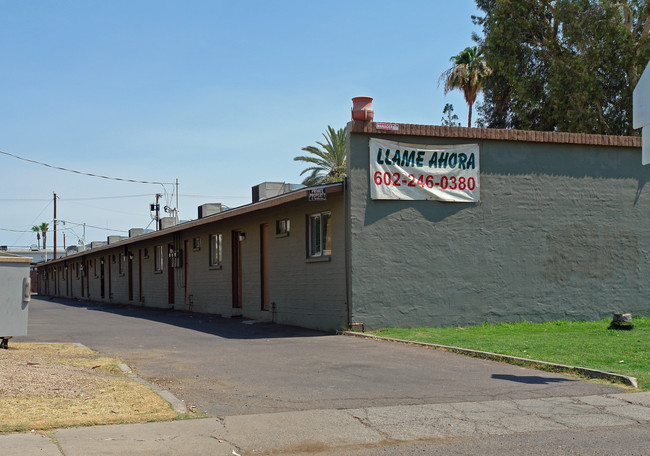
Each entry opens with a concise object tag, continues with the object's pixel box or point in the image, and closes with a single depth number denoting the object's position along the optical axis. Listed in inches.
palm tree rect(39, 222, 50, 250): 4731.3
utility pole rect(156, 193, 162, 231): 2172.1
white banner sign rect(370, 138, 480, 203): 620.4
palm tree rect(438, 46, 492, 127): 1590.8
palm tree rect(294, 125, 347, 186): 1676.9
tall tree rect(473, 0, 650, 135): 1226.6
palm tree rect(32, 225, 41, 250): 4473.4
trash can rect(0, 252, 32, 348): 461.1
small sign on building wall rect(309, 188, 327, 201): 602.9
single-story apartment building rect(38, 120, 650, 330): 618.2
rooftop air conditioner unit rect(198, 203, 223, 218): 1040.8
